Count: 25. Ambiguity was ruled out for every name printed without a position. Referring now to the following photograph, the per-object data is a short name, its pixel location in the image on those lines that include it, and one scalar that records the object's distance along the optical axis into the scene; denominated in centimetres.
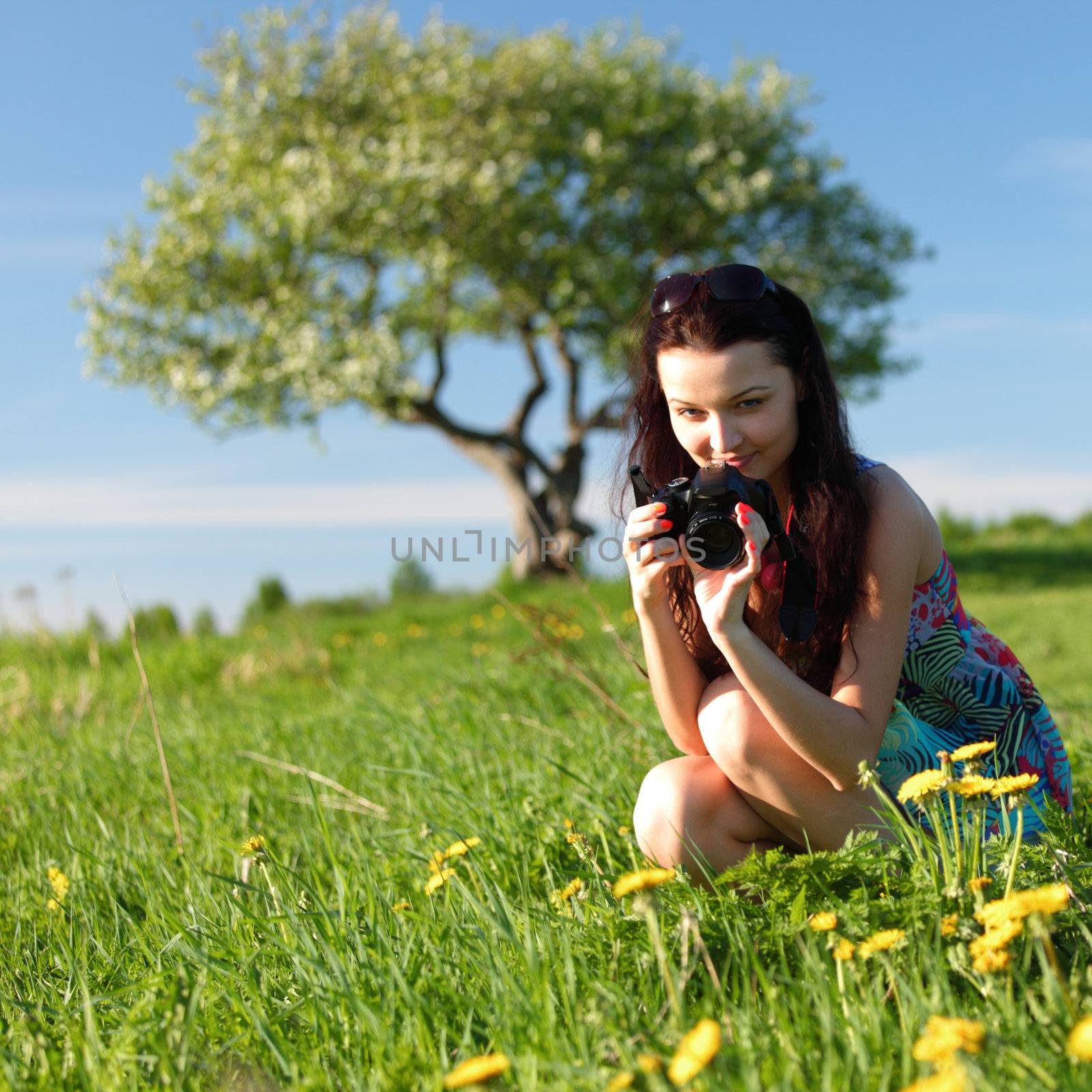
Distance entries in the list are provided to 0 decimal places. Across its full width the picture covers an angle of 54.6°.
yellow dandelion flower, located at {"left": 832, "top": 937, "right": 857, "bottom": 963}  135
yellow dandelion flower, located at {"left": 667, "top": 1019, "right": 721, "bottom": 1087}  101
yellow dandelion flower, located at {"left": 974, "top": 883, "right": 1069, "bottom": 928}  119
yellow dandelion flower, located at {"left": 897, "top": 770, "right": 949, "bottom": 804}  147
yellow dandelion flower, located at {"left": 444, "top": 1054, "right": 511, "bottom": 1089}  105
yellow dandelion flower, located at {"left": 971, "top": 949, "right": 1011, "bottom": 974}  124
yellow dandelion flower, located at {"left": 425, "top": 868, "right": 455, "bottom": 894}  166
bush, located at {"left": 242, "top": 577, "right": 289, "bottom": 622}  1433
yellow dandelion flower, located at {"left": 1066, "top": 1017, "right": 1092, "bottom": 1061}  96
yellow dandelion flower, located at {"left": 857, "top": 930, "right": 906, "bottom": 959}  132
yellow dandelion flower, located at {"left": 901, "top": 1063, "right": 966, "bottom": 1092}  96
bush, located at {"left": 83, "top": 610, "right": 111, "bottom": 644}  813
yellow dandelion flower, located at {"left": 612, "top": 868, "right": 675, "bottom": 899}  128
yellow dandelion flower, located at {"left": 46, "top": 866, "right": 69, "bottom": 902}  224
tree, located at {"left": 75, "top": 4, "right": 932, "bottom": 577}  1302
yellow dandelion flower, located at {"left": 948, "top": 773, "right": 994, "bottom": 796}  144
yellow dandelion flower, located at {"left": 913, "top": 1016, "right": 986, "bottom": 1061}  103
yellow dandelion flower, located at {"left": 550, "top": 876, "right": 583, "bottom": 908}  172
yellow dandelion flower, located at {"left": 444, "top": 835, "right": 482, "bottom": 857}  179
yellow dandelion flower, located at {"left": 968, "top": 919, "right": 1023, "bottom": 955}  122
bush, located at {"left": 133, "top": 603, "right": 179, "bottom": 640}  1059
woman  187
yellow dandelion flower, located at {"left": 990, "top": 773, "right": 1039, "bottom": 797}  146
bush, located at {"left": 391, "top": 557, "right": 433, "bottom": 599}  1405
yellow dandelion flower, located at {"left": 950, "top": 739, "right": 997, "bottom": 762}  154
